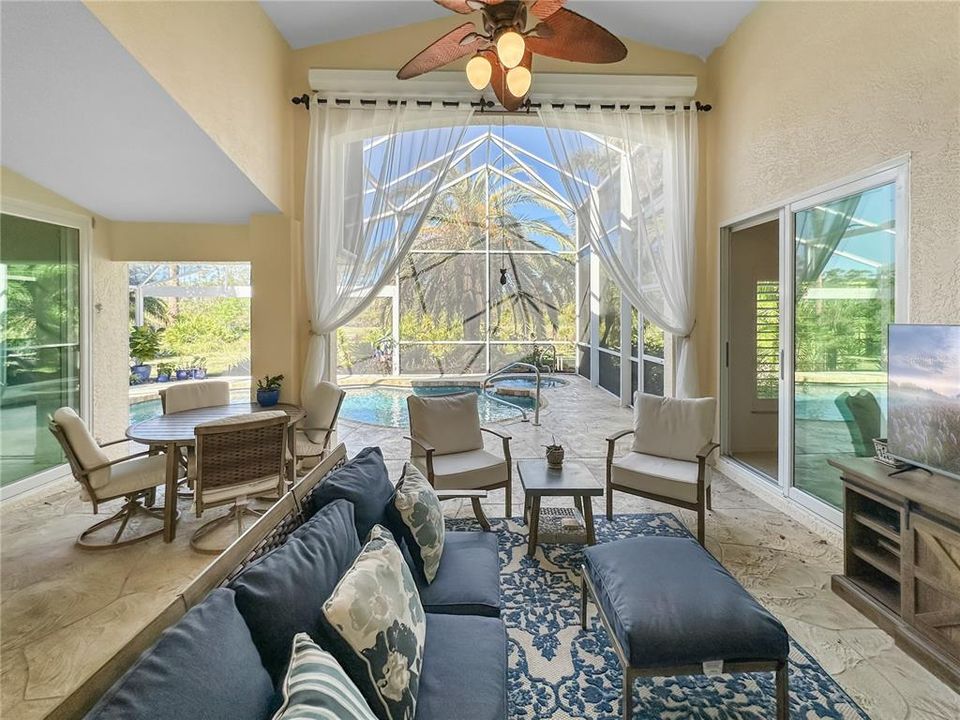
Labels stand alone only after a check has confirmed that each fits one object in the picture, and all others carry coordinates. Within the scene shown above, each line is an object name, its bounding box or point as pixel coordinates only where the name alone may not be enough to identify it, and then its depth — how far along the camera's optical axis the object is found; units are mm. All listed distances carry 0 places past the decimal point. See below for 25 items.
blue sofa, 774
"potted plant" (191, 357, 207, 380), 9156
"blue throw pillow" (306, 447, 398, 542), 1694
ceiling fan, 2014
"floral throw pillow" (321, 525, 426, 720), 1108
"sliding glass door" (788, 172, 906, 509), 2742
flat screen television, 2002
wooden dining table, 2906
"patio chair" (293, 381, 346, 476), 3879
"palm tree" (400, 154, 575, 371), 8781
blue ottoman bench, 1501
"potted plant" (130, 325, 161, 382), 7191
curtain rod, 4289
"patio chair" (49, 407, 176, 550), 2734
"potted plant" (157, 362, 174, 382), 8938
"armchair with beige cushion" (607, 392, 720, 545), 3012
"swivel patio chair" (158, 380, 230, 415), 3721
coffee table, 2770
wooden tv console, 1854
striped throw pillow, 833
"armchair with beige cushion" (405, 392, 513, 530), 3189
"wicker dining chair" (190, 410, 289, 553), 2758
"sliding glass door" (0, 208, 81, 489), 3693
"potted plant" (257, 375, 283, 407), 4031
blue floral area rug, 1719
